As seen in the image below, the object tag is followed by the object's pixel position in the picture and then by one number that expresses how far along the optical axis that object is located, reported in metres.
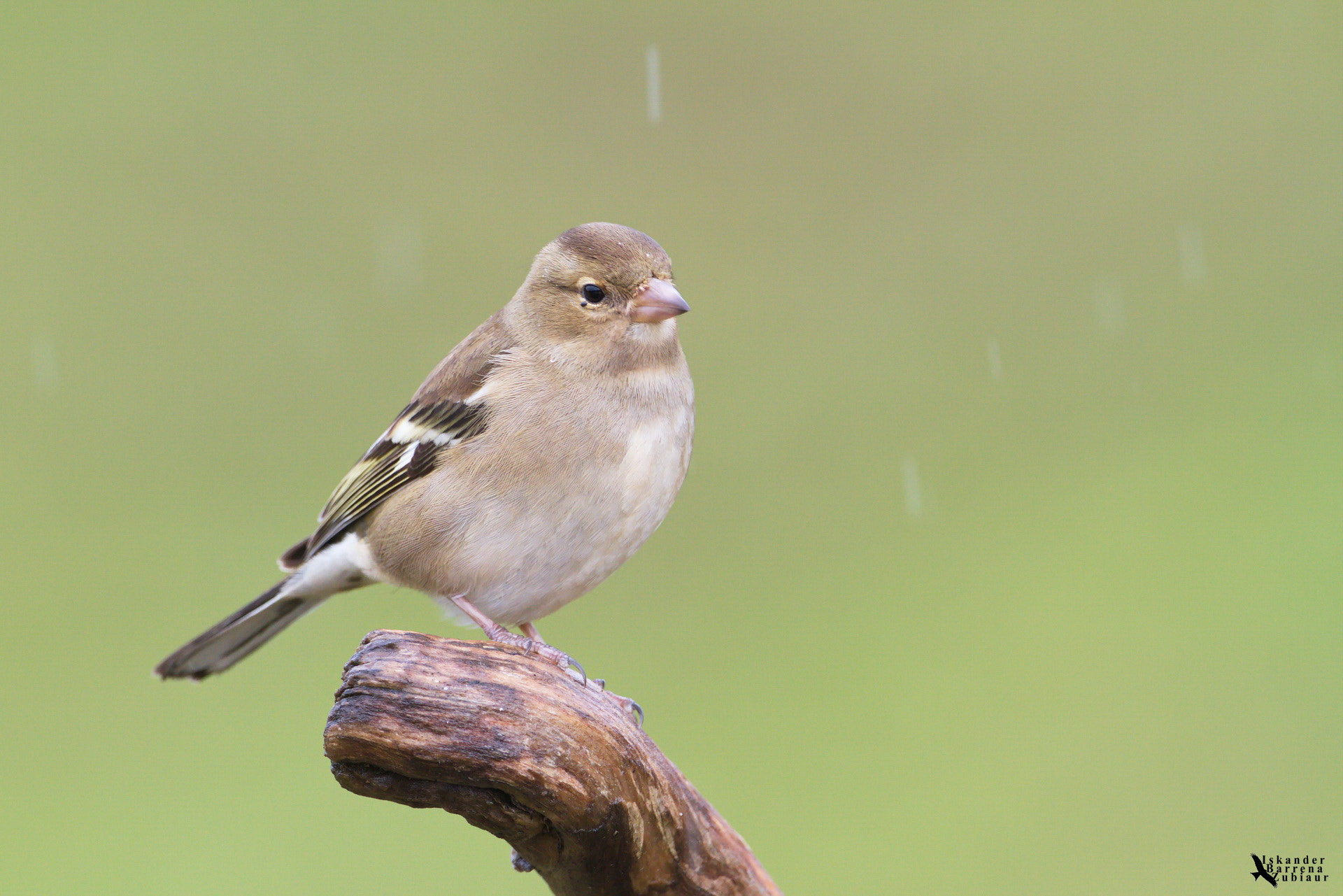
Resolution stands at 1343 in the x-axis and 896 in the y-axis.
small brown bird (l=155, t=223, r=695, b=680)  7.77
